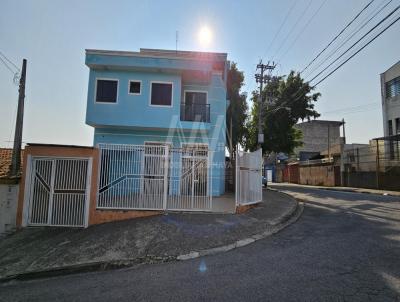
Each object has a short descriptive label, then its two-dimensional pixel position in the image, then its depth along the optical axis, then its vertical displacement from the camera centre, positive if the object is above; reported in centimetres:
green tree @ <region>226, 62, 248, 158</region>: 2350 +576
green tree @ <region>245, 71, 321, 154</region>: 2720 +580
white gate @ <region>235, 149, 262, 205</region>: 949 -15
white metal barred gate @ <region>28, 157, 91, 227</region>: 923 -76
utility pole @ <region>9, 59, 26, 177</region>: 1118 +164
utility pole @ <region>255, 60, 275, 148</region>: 2356 +811
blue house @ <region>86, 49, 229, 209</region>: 1495 +373
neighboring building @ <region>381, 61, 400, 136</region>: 2408 +668
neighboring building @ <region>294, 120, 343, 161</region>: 5163 +703
